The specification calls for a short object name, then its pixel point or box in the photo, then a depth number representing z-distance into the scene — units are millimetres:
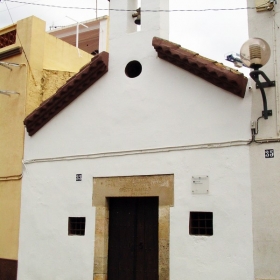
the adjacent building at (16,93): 9156
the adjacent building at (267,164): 6246
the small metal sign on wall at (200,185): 6938
